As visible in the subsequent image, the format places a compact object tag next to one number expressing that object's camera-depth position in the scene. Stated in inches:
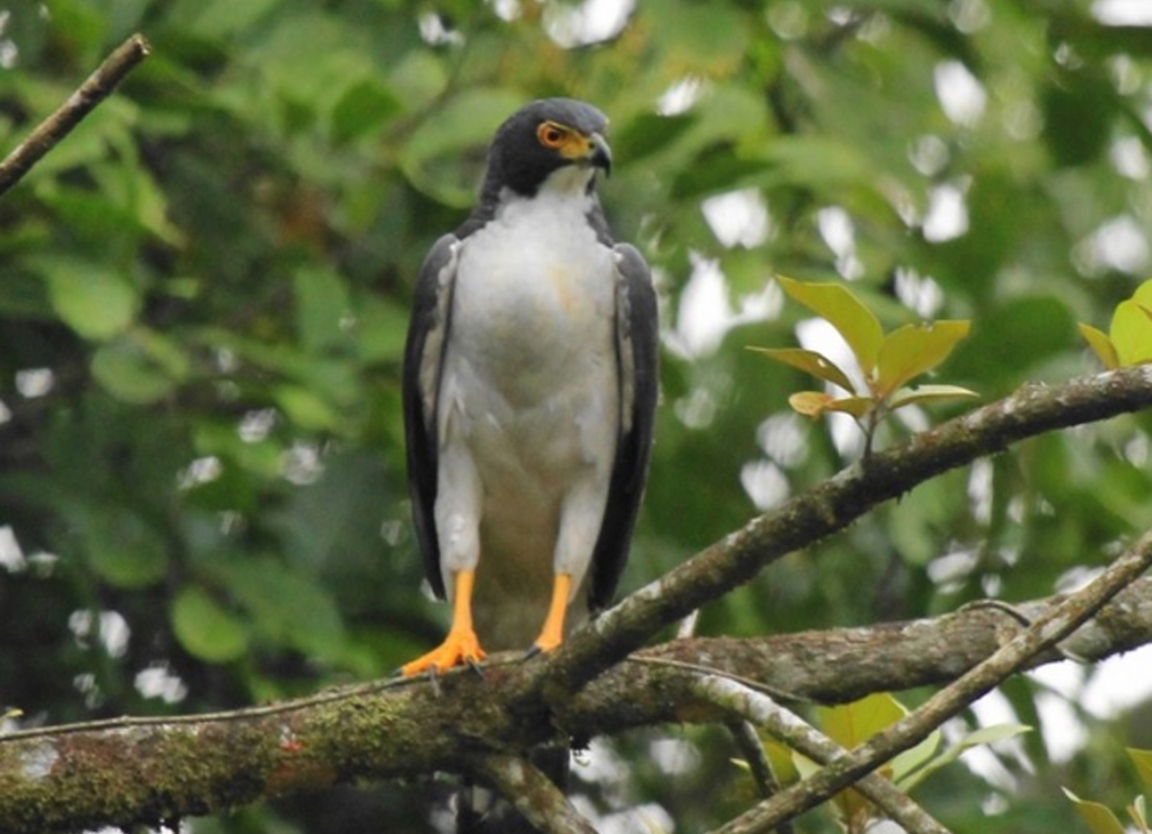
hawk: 453.7
